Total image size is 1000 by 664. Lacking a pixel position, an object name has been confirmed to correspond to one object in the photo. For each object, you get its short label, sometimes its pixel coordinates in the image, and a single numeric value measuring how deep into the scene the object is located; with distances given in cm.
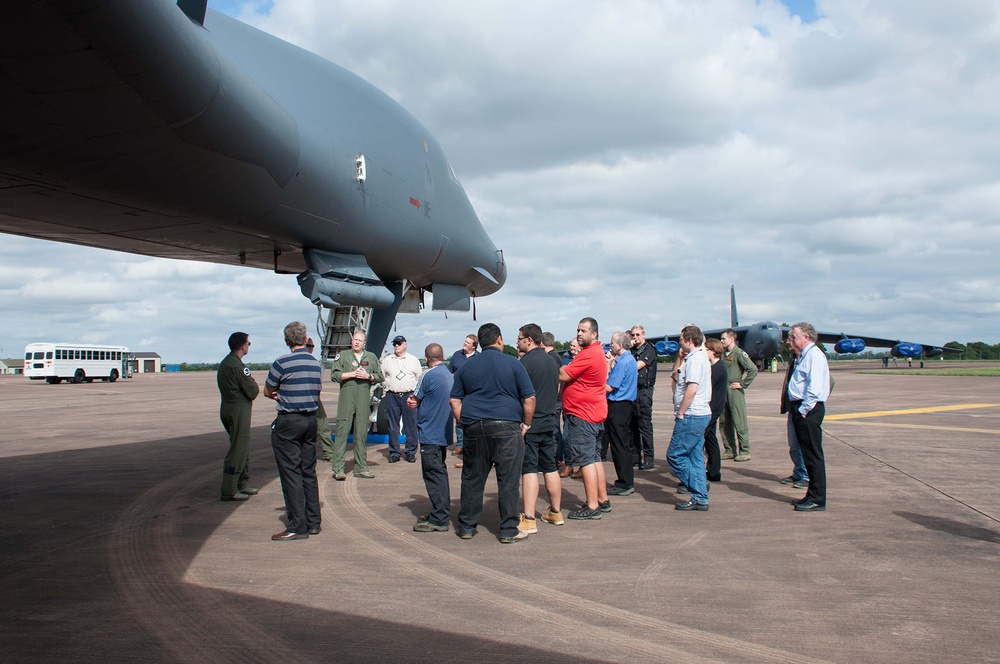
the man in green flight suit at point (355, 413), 786
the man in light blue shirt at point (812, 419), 602
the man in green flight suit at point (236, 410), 665
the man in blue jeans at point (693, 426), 616
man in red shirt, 589
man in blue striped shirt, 532
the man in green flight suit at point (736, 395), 893
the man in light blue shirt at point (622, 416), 700
